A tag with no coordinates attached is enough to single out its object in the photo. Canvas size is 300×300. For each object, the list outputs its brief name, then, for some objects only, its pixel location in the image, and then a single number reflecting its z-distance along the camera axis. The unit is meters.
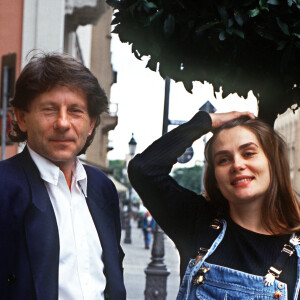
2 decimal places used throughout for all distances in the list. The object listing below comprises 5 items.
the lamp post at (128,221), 24.05
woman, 2.61
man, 2.51
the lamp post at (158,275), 10.62
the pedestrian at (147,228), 27.09
